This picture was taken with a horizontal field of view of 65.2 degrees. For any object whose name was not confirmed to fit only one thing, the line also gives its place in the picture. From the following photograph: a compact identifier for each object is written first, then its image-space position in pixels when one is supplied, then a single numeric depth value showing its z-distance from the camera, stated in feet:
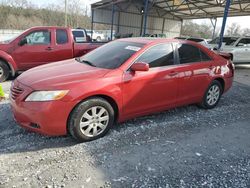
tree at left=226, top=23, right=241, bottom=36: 164.28
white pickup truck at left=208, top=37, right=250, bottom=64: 33.71
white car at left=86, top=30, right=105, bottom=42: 88.68
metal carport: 57.64
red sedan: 8.98
